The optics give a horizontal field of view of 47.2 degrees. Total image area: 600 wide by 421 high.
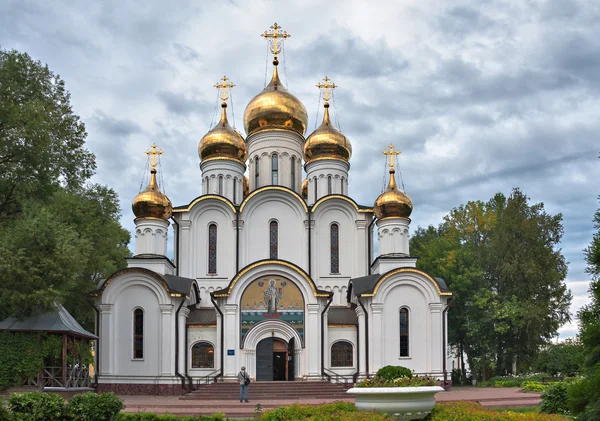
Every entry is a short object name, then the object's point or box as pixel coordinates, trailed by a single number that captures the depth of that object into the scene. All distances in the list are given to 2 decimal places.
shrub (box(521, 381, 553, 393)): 25.07
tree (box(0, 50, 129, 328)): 18.61
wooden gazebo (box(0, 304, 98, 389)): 18.83
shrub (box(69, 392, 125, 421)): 12.41
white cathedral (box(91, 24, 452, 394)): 25.30
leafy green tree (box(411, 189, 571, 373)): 32.25
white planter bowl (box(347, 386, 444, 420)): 10.27
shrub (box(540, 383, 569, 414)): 14.82
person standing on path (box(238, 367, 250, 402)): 21.19
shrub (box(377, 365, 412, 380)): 19.31
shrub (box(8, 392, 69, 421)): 12.00
